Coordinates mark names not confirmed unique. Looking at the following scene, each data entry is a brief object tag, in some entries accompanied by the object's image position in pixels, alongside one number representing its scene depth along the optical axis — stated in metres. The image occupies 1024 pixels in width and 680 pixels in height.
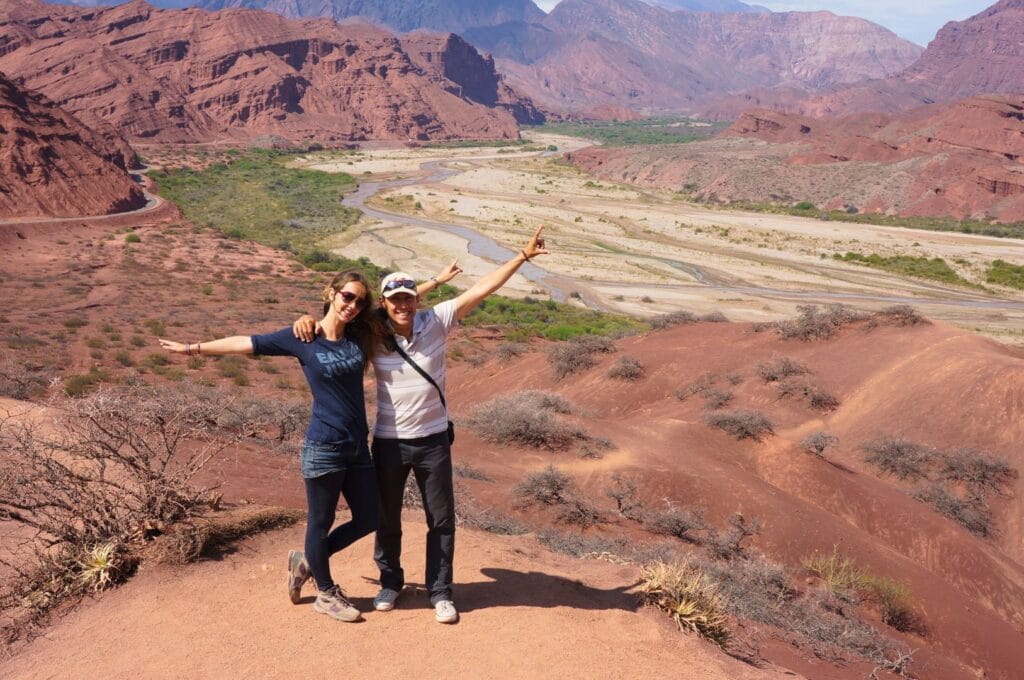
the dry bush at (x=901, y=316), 20.50
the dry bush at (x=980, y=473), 13.77
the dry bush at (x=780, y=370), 17.91
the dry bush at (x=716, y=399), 16.81
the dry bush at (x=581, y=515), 9.35
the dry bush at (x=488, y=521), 7.05
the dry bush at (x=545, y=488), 9.75
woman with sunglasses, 3.99
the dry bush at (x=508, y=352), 22.28
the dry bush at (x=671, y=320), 23.58
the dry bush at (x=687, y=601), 4.81
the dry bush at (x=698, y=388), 17.69
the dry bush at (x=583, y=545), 6.57
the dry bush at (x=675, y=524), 9.39
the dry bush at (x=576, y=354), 19.75
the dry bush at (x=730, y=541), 9.07
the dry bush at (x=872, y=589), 8.38
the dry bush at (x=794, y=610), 6.21
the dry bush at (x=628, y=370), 18.78
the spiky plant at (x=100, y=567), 4.50
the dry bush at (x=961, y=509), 12.98
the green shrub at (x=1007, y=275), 44.53
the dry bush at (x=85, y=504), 4.49
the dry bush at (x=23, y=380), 12.02
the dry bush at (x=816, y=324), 20.92
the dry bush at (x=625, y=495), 9.88
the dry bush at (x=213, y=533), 4.81
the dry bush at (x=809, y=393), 17.20
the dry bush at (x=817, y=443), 13.80
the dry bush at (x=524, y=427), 12.55
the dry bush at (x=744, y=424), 13.73
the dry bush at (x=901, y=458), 14.28
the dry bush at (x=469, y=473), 10.41
